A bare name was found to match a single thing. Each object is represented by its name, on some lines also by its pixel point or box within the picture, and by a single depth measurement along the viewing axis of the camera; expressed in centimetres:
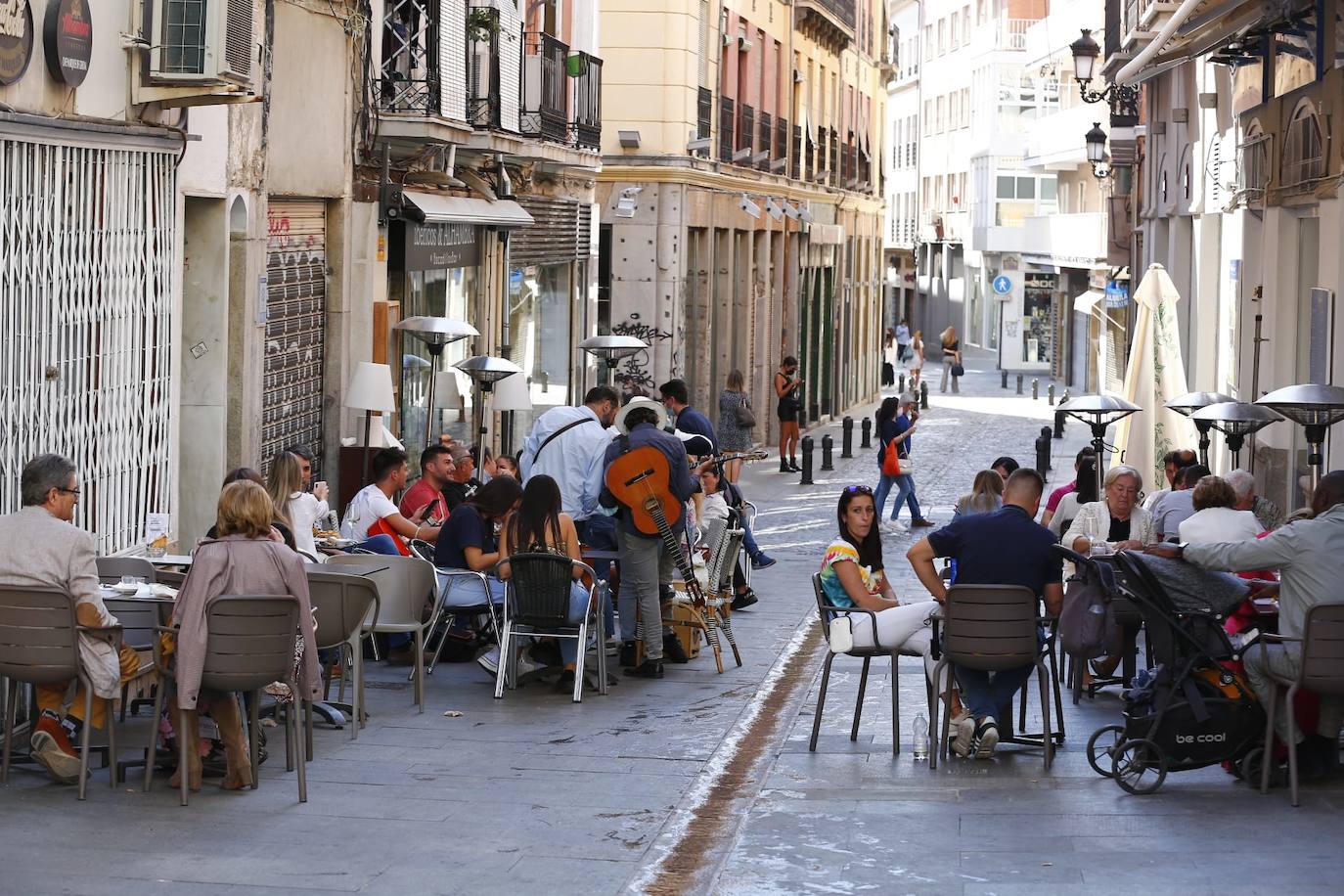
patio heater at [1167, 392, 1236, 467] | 1522
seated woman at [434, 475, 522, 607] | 1218
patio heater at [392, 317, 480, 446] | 1722
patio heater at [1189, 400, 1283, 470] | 1429
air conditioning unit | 1215
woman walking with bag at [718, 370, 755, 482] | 2555
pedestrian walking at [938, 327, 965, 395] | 5369
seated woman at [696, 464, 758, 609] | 1558
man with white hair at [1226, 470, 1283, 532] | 1262
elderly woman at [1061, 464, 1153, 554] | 1242
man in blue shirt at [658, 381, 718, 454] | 1845
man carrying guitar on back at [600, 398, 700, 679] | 1247
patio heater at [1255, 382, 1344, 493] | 1262
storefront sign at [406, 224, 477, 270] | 1923
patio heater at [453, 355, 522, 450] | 1747
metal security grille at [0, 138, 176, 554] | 1066
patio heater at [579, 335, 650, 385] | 2222
